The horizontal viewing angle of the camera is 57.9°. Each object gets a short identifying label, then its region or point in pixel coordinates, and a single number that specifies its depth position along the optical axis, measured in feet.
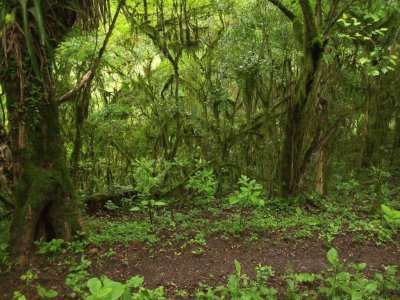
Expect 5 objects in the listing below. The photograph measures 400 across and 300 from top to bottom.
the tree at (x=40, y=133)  14.17
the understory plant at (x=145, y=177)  18.38
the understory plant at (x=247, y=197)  16.82
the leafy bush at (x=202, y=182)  21.12
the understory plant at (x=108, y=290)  6.45
